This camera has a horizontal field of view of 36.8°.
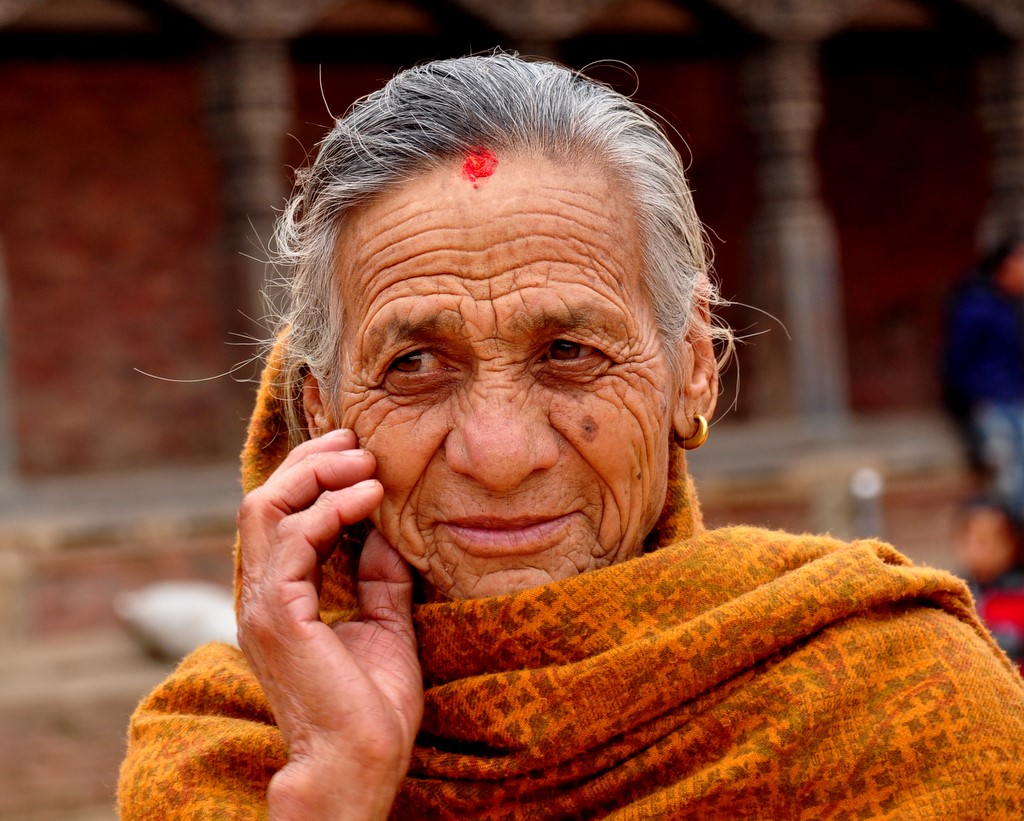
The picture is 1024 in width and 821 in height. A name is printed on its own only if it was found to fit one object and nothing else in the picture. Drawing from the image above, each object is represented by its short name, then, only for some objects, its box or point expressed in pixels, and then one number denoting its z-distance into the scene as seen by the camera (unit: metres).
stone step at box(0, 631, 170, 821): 7.30
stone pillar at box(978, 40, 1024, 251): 10.83
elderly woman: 1.89
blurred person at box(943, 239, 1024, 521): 9.77
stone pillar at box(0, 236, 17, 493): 8.54
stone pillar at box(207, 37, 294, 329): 8.87
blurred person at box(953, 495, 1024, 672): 5.62
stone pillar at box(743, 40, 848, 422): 10.11
